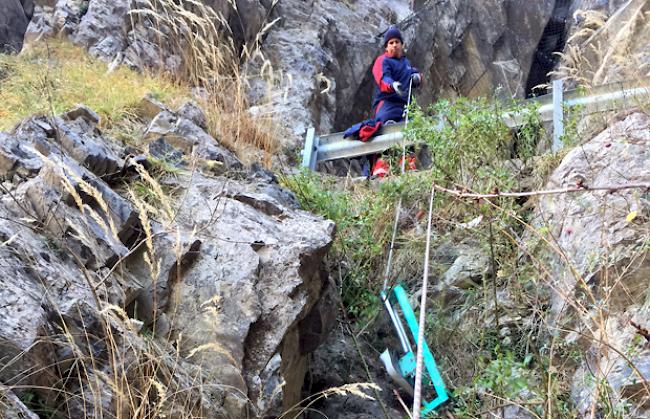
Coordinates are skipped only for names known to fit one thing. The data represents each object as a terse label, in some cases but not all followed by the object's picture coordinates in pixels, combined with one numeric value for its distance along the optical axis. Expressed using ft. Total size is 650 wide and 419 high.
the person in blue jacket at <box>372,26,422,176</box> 21.29
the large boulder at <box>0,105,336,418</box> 6.59
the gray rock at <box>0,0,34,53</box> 23.75
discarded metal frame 9.70
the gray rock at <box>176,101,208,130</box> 14.07
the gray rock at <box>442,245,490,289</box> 11.57
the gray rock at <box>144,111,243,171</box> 12.80
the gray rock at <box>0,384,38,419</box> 5.59
